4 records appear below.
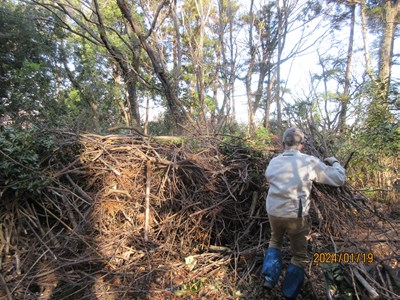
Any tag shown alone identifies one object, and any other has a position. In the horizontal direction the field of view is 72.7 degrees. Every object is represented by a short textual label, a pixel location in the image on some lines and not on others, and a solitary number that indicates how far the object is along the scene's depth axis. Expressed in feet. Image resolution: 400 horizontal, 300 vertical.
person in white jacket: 9.37
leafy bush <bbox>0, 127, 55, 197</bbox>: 11.58
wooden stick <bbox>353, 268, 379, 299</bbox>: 8.18
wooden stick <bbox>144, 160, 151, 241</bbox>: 12.58
